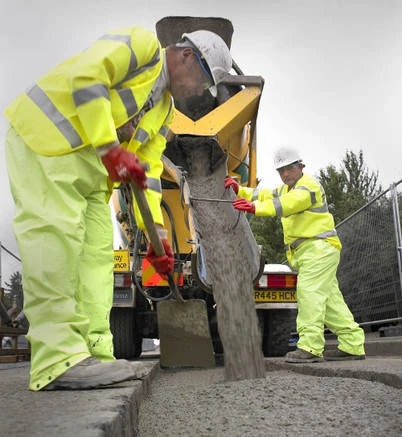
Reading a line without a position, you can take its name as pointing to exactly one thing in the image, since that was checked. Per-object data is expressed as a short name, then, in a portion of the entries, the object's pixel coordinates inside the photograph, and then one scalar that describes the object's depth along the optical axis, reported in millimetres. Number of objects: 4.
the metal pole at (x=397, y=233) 7014
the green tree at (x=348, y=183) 20906
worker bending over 2391
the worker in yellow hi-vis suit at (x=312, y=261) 5070
